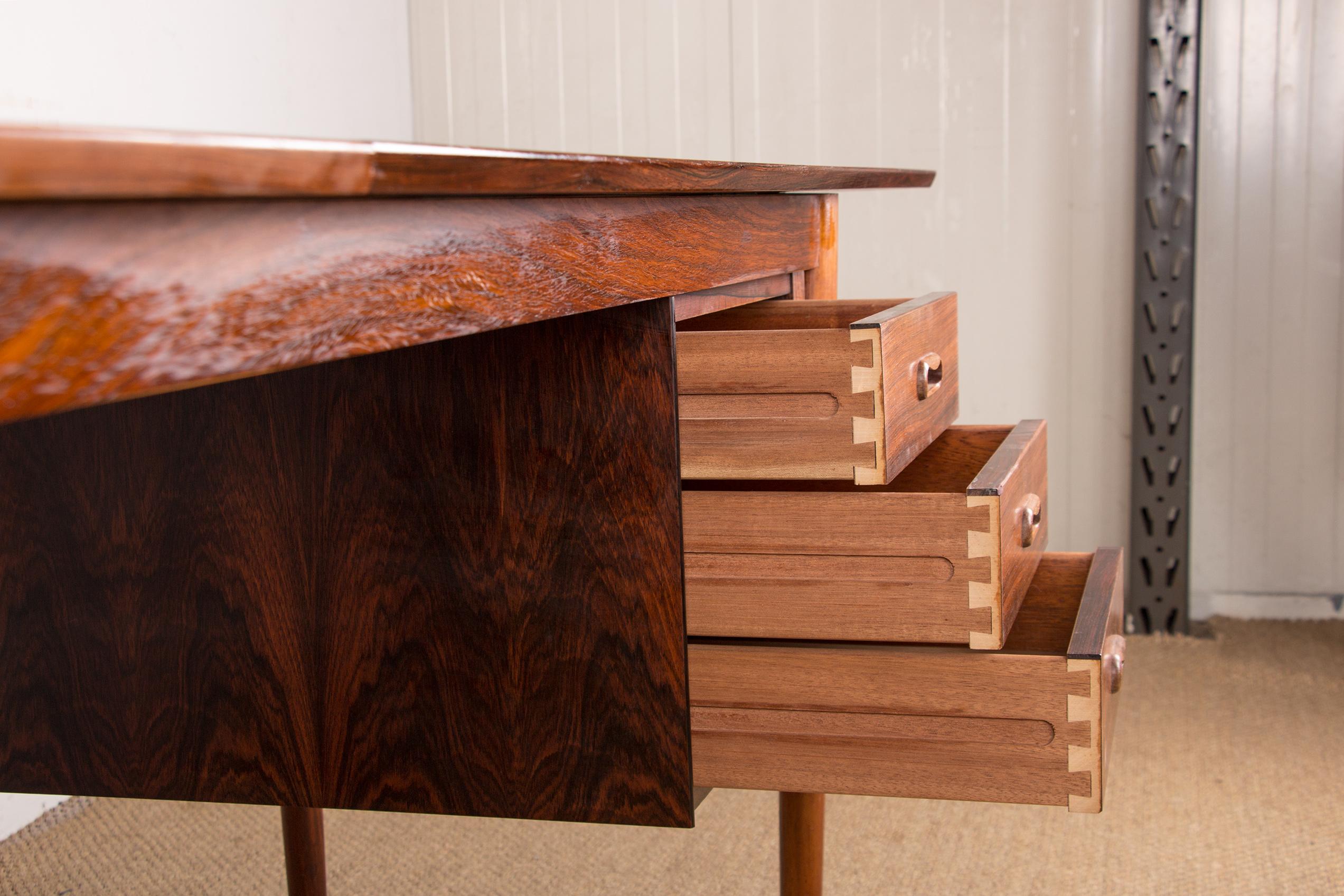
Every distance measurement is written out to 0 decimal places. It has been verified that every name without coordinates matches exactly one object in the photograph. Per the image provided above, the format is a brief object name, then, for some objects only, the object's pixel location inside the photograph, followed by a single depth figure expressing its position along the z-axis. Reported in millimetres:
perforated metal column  2291
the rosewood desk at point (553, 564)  732
